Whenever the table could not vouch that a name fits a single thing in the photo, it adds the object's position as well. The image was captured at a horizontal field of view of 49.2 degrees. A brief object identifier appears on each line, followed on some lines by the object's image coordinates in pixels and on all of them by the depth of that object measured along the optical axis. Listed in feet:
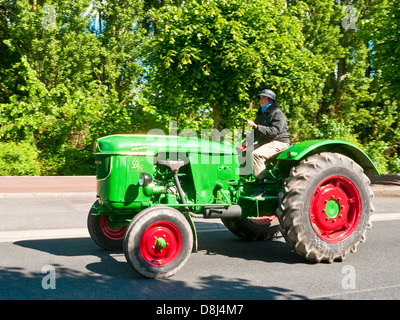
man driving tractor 18.71
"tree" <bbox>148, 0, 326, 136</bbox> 40.83
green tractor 15.57
